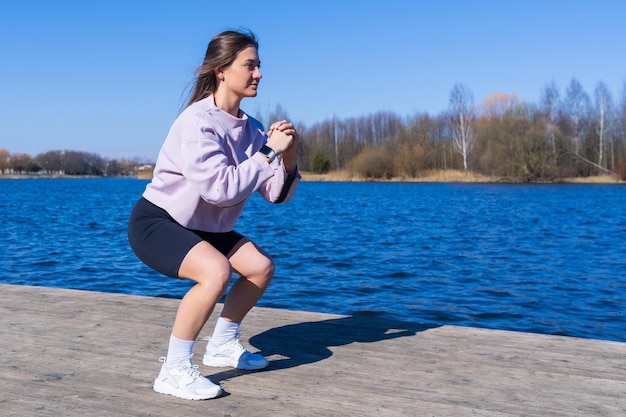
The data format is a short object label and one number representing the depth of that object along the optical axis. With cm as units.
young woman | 265
